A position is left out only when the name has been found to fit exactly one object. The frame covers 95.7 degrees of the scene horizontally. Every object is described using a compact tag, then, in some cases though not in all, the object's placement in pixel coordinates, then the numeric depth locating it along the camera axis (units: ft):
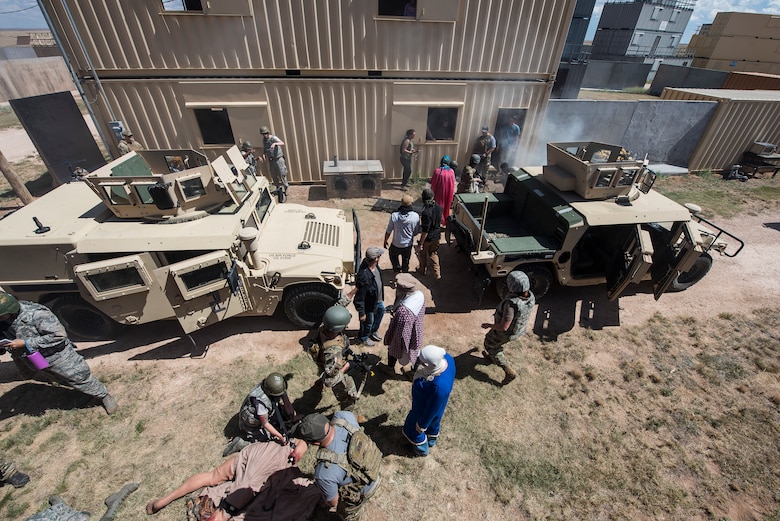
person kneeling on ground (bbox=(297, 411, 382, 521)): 9.49
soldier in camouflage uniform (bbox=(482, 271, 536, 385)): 14.82
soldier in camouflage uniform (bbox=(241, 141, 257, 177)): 27.18
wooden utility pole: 28.50
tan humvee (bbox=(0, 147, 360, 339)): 15.70
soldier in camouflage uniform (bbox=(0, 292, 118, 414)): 13.39
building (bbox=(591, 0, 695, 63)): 107.55
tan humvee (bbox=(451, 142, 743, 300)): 19.27
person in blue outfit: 11.27
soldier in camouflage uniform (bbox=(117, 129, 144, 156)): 29.37
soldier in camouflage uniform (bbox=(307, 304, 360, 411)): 13.01
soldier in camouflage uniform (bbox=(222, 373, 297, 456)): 12.67
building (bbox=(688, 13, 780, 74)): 80.59
